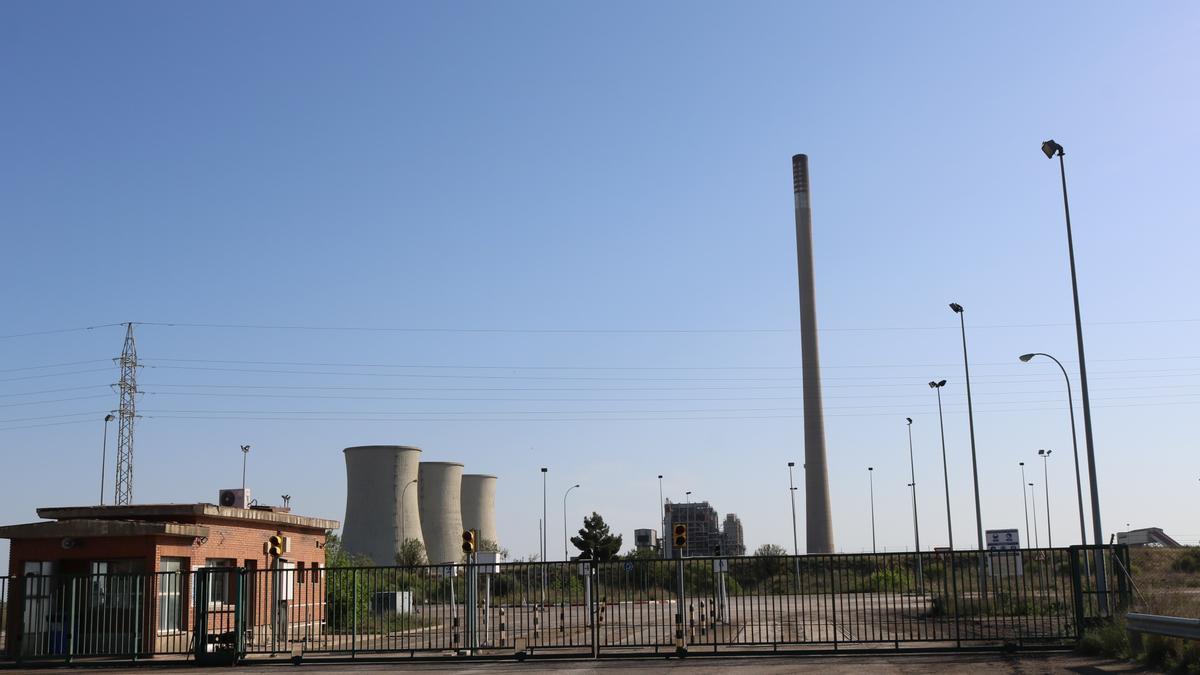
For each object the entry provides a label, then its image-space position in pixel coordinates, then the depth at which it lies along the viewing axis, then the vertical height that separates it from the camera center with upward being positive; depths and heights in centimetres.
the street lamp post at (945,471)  5366 +209
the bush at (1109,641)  1941 -237
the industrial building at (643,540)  9215 -147
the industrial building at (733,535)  13862 -187
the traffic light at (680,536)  2370 -30
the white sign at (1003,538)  3450 -78
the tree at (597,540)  10762 -153
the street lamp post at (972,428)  4406 +343
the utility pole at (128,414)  7006 +780
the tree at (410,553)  5978 -129
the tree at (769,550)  9838 -276
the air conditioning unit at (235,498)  4006 +128
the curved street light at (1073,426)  3490 +272
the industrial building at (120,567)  2556 -75
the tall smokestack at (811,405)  7175 +734
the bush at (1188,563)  5699 -293
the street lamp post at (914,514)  7150 +7
